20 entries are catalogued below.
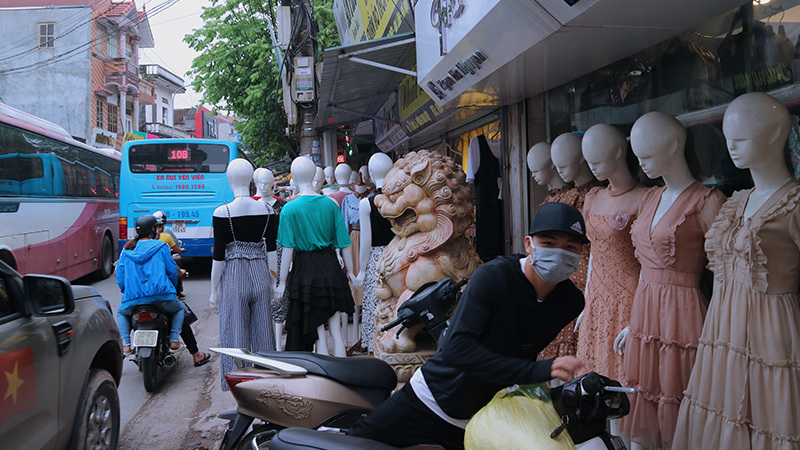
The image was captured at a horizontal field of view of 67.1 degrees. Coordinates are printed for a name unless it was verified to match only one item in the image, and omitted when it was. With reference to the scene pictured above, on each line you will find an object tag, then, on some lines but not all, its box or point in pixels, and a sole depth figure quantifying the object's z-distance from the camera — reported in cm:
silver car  254
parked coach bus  881
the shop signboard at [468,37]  303
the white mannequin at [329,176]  1088
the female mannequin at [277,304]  511
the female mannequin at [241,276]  475
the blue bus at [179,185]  1230
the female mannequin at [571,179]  380
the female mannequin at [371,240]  531
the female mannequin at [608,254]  326
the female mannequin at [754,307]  226
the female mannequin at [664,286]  278
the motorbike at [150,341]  532
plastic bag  166
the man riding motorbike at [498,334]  183
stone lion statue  396
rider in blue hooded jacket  551
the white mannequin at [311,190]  507
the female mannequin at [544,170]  420
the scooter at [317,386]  263
